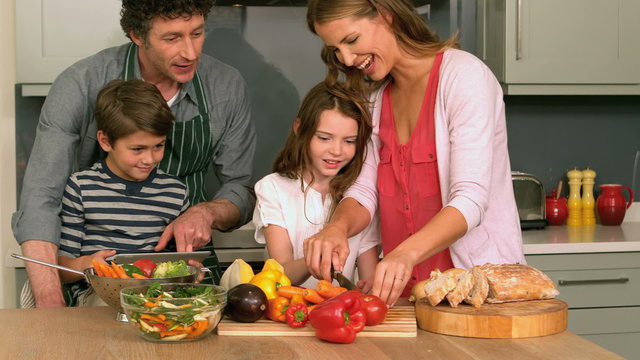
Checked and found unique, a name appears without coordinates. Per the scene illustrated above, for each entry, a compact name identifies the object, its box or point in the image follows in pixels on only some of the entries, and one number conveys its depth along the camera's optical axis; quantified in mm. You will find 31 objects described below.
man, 2338
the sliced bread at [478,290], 1667
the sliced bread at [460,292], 1672
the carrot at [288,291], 1723
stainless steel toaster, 3510
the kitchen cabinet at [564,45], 3416
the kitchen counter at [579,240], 3135
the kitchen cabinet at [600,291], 3150
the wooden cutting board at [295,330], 1633
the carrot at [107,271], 1726
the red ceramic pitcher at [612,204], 3637
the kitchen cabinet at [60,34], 3199
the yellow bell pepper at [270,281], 1767
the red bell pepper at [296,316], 1661
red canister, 3660
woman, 1891
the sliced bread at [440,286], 1675
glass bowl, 1547
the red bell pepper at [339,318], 1559
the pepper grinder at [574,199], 3713
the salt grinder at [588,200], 3713
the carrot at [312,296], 1727
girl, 2299
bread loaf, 1704
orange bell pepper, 1692
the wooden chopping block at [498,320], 1604
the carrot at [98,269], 1732
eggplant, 1658
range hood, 3541
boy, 2361
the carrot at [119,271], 1717
